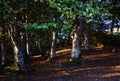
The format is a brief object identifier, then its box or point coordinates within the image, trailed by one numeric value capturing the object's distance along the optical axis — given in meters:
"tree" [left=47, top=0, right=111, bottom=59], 6.11
